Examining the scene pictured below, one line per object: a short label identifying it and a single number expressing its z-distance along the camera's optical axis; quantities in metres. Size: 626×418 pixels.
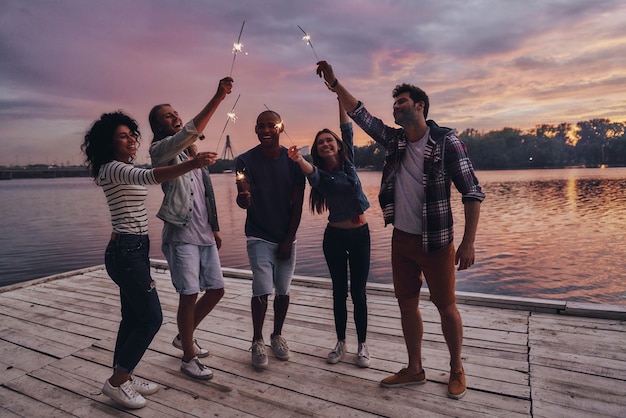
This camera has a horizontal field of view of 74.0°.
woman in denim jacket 3.58
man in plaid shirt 2.90
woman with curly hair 2.75
